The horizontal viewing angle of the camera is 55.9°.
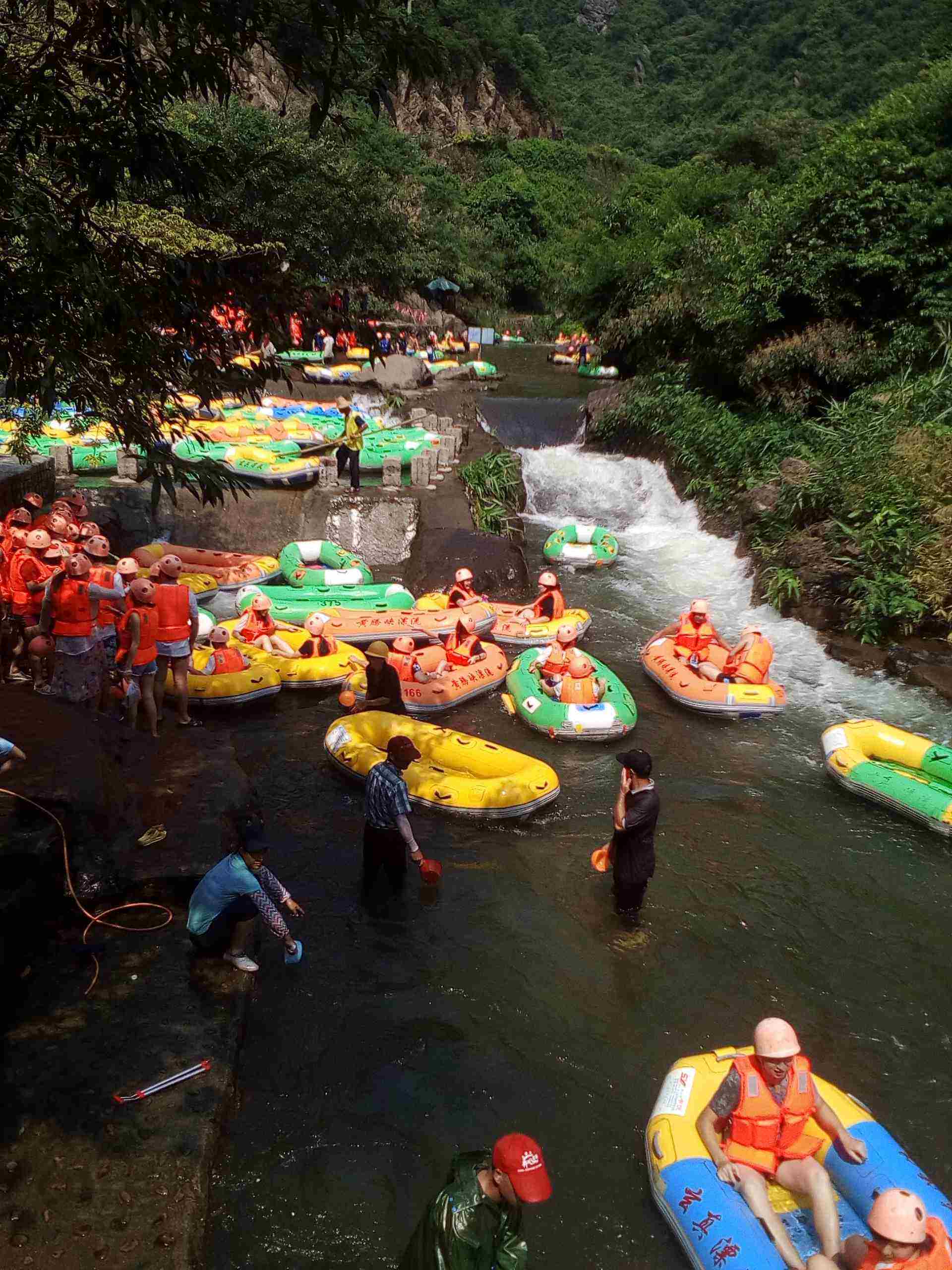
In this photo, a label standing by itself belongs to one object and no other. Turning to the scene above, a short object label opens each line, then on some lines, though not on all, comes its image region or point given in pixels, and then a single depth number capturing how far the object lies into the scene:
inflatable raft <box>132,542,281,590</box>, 11.97
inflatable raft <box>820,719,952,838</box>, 7.72
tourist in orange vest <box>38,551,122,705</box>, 7.19
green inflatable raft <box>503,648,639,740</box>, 8.93
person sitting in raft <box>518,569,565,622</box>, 11.34
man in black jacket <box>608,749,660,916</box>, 5.71
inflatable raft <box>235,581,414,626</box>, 10.92
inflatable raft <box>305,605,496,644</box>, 10.73
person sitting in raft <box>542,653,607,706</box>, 9.17
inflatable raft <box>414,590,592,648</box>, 11.16
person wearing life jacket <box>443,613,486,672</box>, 9.90
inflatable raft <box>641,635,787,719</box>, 9.52
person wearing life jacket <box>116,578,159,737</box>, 7.55
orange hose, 5.29
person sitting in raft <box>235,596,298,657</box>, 9.90
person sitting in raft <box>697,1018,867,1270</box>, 3.93
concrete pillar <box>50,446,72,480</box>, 13.35
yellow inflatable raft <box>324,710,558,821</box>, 7.43
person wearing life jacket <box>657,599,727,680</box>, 10.16
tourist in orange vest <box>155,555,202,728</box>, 7.93
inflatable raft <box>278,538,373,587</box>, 11.85
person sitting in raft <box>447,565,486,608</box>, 11.12
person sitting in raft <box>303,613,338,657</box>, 9.90
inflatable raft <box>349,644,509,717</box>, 9.34
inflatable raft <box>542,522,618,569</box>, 14.13
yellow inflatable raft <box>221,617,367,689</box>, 9.67
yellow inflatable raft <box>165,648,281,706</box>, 9.12
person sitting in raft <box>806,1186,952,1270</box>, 3.25
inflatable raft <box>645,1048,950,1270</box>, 3.79
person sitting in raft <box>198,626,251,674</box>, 9.23
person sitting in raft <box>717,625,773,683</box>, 9.76
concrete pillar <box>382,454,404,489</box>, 14.10
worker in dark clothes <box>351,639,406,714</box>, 7.79
